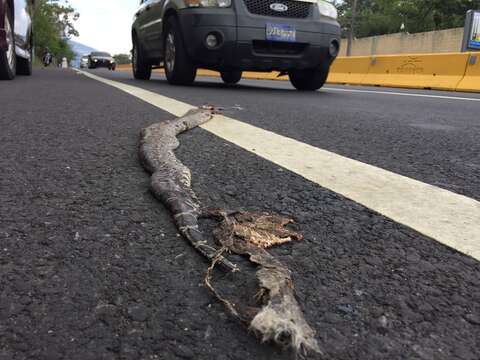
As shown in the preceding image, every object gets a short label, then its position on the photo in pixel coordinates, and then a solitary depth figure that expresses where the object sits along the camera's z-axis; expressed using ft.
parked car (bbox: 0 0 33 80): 19.63
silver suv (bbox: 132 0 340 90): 19.29
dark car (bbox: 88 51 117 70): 110.01
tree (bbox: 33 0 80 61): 165.27
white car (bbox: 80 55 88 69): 138.98
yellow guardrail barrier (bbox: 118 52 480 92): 28.91
